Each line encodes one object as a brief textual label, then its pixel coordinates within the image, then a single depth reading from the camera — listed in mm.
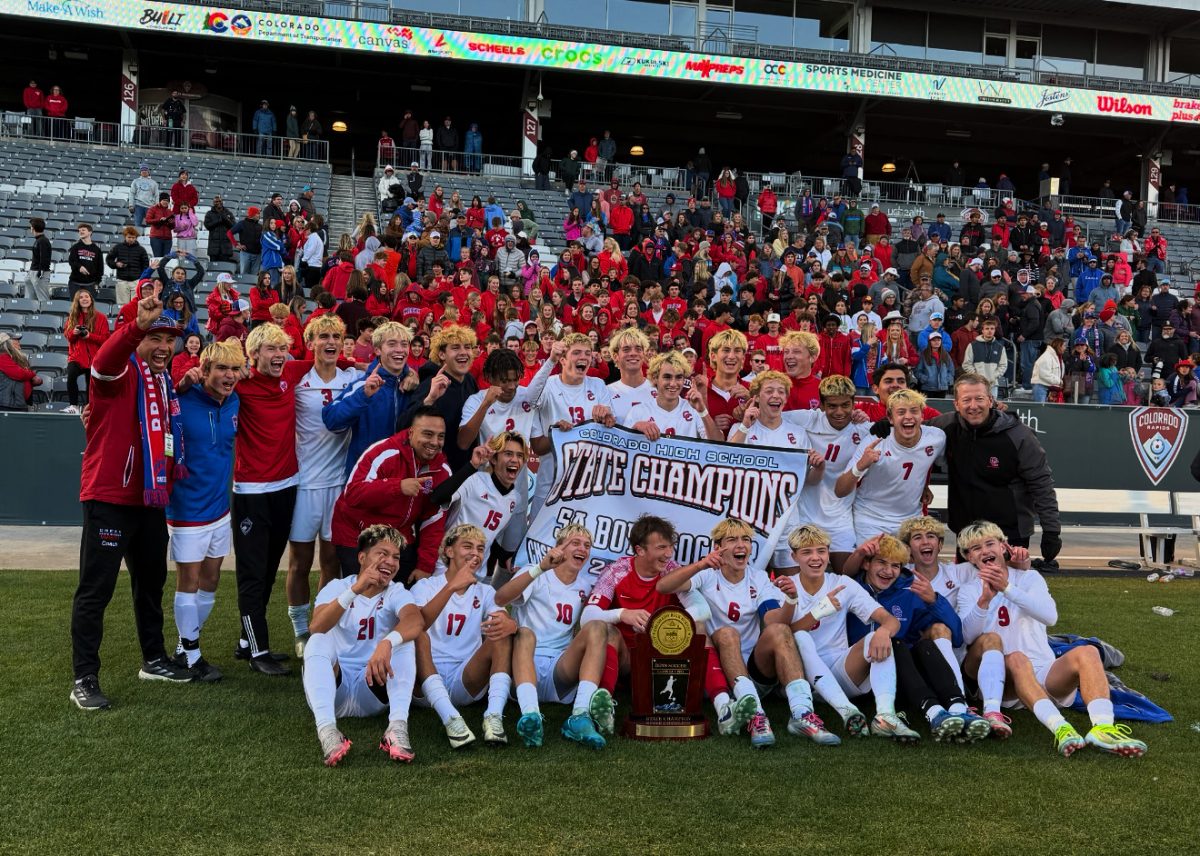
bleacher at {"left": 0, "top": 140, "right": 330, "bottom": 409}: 15570
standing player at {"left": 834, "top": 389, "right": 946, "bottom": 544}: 6453
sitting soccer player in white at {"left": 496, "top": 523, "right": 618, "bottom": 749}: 5121
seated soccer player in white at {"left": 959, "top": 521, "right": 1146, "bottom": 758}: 5160
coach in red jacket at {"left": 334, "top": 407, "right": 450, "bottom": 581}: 5793
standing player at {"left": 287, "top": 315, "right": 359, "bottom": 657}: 6520
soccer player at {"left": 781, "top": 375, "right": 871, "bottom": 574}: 6617
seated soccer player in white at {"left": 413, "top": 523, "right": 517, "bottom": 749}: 5203
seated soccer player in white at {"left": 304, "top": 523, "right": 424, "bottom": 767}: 4930
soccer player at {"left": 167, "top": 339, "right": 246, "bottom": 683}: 6047
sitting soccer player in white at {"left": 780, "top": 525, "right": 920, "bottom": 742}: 5355
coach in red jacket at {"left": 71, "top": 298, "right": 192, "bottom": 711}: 5551
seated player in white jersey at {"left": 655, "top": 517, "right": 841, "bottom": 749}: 5289
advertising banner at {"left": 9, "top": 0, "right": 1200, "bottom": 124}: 27078
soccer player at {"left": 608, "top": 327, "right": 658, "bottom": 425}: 6824
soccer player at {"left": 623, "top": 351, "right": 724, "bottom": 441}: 6566
